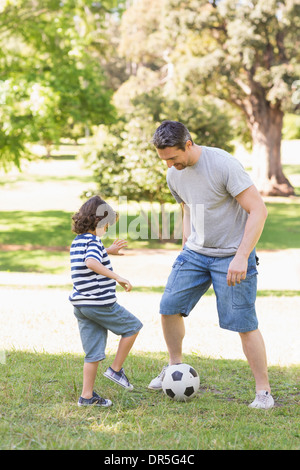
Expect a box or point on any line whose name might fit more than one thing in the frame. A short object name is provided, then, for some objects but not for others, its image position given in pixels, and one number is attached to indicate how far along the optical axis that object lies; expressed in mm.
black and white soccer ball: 8578
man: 8406
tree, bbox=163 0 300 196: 51187
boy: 8281
